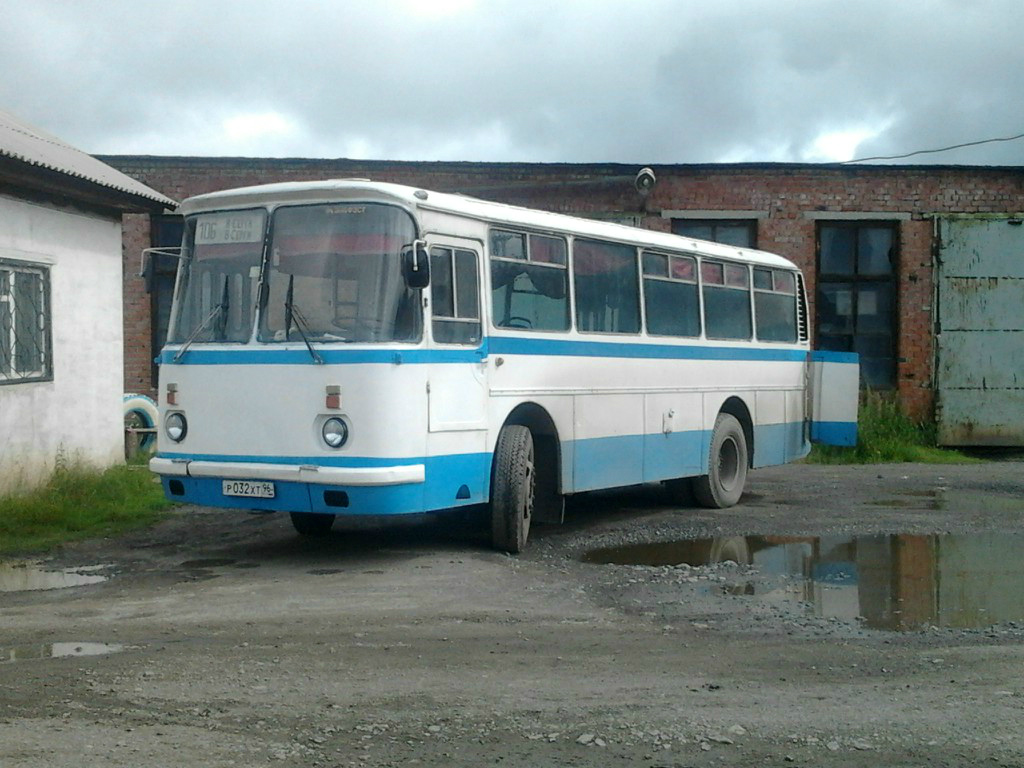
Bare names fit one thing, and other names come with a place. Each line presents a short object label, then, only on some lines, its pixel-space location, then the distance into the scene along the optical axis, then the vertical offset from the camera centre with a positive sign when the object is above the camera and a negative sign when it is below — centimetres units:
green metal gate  2169 +7
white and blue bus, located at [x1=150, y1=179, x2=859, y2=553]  925 -12
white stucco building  1308 +41
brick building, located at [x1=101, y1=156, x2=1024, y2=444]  2164 +173
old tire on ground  1916 -99
